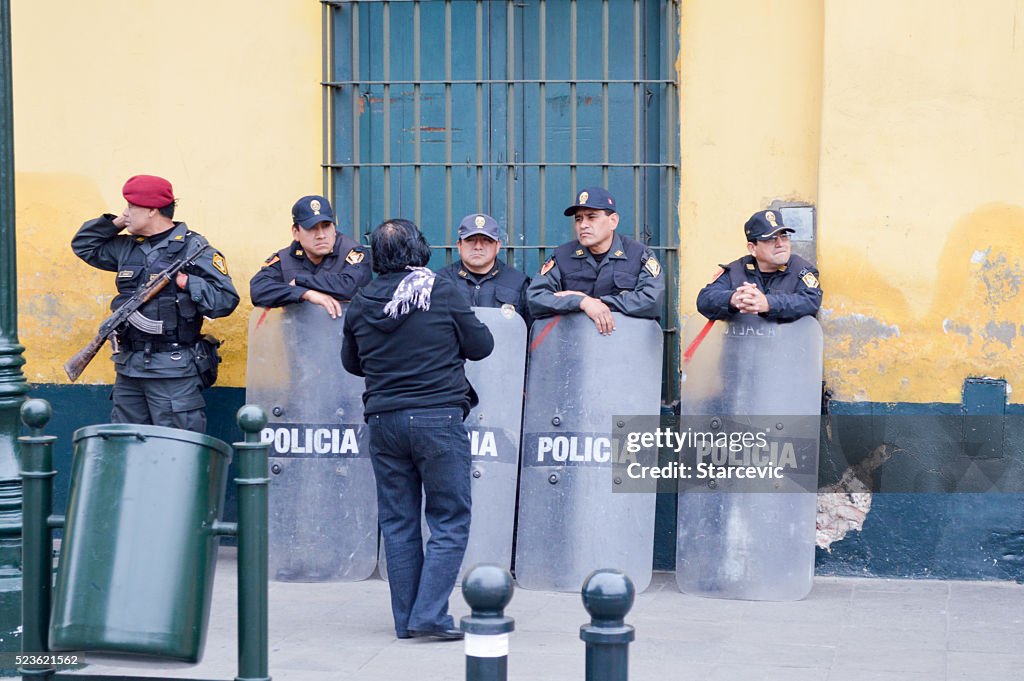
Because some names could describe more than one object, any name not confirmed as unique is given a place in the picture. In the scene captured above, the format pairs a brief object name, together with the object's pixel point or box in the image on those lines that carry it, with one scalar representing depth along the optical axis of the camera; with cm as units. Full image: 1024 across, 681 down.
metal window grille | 695
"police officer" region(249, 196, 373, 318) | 652
